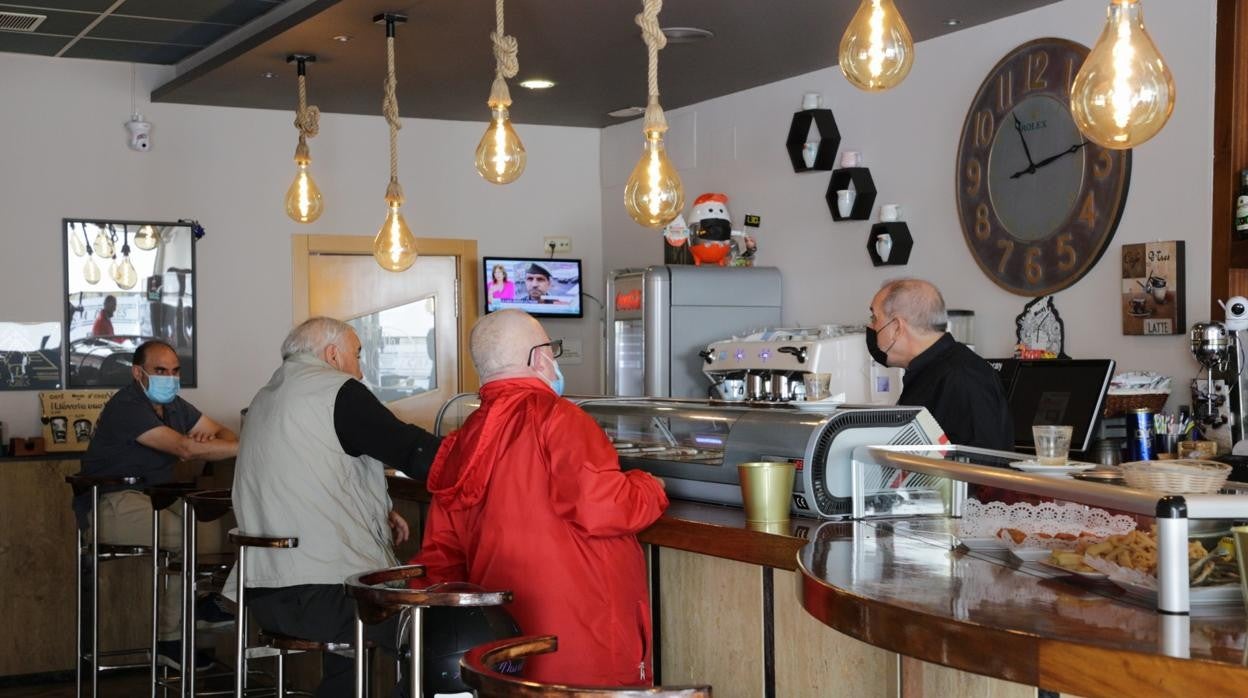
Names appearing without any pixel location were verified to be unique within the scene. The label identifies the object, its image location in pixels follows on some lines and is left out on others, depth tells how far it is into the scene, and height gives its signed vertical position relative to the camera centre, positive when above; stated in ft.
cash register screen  15.40 -0.66
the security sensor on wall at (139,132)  23.15 +3.56
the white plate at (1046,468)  7.69 -0.75
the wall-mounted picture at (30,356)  22.53 -0.19
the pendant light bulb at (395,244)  18.49 +1.31
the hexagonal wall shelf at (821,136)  21.06 +3.11
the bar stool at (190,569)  14.65 -2.41
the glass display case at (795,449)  10.00 -0.87
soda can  14.98 -1.08
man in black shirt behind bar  13.10 -0.29
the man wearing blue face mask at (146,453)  17.81 -1.44
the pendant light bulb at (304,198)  19.65 +2.05
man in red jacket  9.62 -1.26
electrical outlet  27.12 +1.87
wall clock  16.74 +1.98
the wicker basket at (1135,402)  15.49 -0.74
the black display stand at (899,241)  19.66 +1.37
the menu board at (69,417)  22.04 -1.17
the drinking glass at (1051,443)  8.19 -0.64
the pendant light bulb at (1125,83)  9.70 +1.79
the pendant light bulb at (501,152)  14.65 +2.01
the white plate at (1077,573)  7.00 -1.23
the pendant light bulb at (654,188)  13.87 +1.53
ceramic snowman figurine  22.45 +1.76
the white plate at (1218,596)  6.39 -1.21
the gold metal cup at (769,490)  10.01 -1.10
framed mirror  23.12 +0.82
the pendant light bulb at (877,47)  10.98 +2.32
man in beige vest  12.52 -1.39
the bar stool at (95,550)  16.22 -2.52
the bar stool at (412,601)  8.54 -1.62
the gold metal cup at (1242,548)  6.18 -0.96
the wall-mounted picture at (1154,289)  15.64 +0.53
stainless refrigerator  21.76 +0.43
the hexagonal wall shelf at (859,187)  20.43 +2.24
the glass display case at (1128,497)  6.15 -0.78
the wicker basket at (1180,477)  6.75 -0.70
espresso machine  18.93 -0.39
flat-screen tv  26.05 +1.05
